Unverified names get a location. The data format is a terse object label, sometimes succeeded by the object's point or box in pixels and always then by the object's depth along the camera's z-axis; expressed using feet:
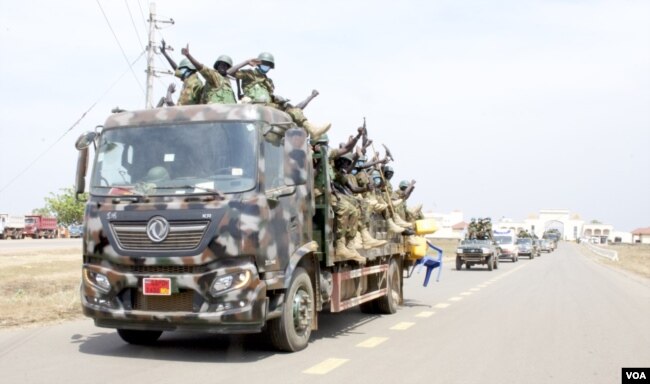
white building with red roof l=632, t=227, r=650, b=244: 556.96
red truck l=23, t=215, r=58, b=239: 207.00
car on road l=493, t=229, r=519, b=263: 139.13
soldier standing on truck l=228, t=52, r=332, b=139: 28.63
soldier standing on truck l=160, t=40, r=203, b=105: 28.37
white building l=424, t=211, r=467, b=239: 492.13
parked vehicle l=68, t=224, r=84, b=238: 244.83
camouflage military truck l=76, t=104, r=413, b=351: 22.63
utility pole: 78.38
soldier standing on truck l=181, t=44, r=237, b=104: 27.50
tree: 291.99
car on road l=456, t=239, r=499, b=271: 103.65
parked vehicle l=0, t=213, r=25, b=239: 192.00
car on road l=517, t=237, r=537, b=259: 165.99
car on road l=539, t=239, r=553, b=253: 244.63
